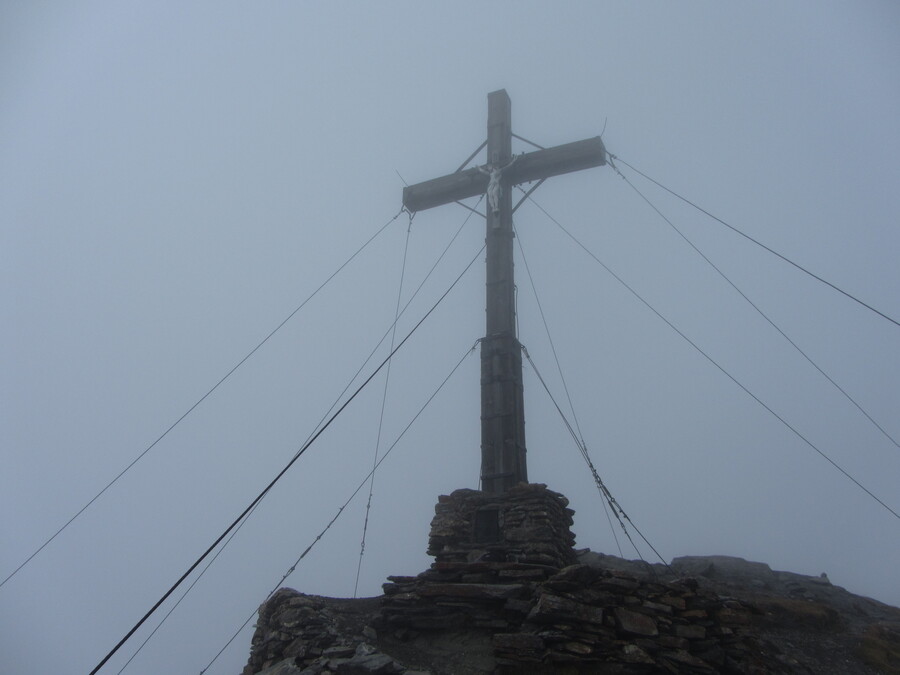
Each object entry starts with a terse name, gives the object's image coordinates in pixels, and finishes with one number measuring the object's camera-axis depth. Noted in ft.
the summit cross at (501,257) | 34.50
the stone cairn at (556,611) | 24.12
